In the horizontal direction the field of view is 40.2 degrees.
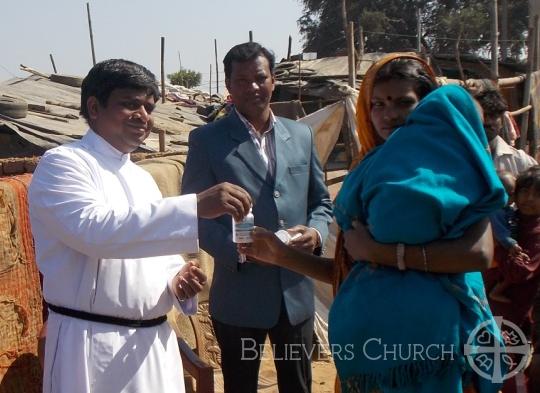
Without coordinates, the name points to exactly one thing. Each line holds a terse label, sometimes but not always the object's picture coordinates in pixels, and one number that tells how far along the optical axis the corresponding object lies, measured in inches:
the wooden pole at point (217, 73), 1259.2
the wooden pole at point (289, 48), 1025.2
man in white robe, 90.2
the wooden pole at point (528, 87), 374.0
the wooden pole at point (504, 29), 1222.9
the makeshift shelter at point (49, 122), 345.1
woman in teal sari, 74.9
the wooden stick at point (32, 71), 632.4
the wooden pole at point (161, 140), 305.6
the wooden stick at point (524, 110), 319.8
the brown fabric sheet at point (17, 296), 142.0
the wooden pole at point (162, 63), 796.4
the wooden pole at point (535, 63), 392.5
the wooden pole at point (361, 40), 604.1
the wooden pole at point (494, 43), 422.0
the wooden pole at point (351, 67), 344.7
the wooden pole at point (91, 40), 1144.2
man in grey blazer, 130.0
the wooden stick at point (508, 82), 360.2
